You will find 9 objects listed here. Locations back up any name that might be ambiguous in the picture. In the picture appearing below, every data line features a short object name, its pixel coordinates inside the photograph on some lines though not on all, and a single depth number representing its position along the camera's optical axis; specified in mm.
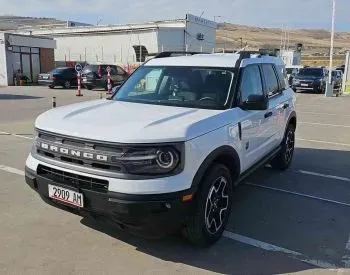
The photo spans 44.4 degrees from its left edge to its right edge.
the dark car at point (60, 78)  28266
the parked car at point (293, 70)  31094
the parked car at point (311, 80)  28445
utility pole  26219
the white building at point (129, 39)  38062
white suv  3680
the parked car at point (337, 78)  30575
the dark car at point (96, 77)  27155
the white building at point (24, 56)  31219
